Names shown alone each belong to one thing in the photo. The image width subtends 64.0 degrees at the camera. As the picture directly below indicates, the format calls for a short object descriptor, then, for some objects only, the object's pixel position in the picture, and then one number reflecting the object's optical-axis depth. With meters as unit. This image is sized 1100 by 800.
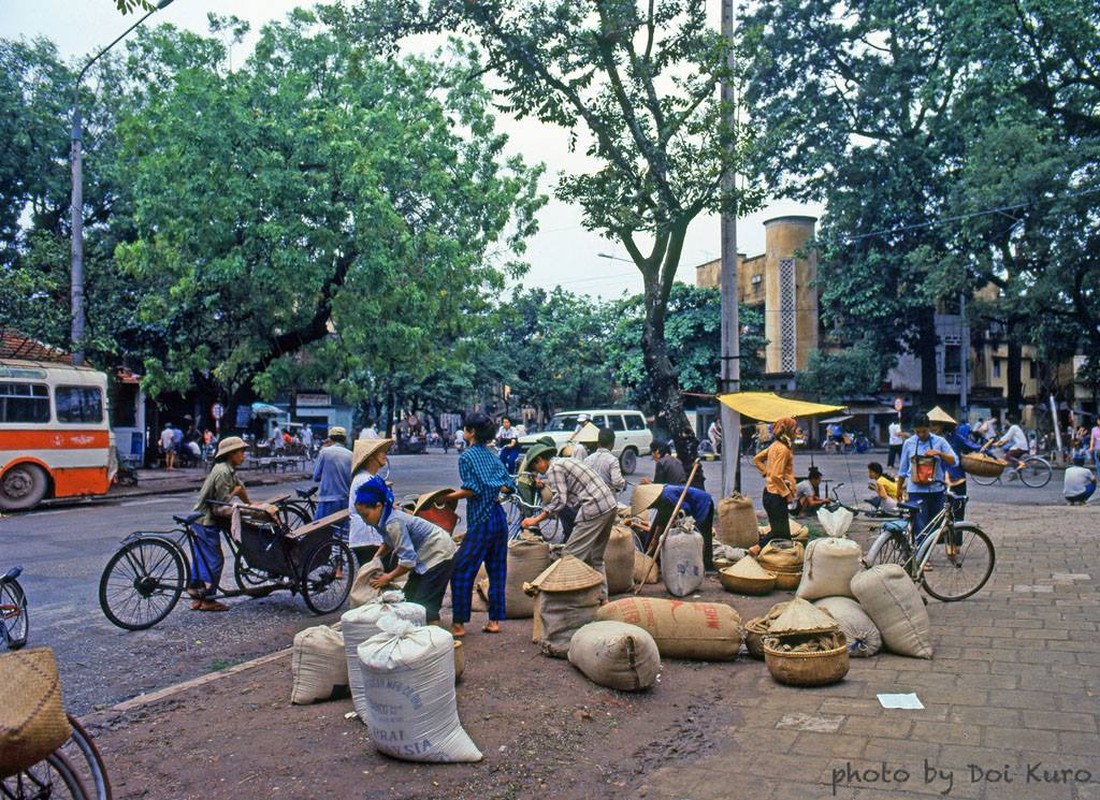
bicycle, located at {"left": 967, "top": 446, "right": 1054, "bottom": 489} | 19.98
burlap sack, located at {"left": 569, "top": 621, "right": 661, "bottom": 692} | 5.11
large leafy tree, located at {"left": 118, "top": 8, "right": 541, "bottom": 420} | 19.02
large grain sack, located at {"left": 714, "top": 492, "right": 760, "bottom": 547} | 10.17
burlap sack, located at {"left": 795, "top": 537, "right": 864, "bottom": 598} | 6.39
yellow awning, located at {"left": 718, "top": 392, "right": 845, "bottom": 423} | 10.36
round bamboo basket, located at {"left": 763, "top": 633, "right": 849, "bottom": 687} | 5.19
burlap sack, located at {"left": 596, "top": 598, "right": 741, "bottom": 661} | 5.84
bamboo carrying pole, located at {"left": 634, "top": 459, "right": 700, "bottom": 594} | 8.05
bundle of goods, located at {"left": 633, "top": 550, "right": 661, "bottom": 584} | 8.15
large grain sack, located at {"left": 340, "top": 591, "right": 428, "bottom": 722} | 4.54
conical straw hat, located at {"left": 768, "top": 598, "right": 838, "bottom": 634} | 5.37
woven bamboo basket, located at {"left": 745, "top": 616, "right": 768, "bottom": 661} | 5.90
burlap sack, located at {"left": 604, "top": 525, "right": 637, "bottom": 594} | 7.82
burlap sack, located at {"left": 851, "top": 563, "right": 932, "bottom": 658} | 5.84
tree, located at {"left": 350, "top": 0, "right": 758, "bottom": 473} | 11.05
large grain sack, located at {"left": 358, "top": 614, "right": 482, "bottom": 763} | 3.98
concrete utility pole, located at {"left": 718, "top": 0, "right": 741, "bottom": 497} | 11.56
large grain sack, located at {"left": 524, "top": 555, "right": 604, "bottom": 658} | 5.80
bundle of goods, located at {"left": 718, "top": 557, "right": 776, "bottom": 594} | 7.86
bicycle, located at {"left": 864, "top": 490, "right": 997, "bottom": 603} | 7.55
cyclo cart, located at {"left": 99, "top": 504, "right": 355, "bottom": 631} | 7.02
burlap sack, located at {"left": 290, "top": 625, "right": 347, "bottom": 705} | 4.98
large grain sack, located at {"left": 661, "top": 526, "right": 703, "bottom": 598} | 7.77
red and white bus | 15.68
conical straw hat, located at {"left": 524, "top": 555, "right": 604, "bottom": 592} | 5.81
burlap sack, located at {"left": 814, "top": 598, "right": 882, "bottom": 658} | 5.90
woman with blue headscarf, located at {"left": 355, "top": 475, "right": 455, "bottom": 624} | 5.36
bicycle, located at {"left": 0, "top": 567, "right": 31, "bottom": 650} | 5.70
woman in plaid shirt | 6.20
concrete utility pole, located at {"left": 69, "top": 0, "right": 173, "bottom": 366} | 17.89
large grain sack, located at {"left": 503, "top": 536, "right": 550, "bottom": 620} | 7.07
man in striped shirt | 6.87
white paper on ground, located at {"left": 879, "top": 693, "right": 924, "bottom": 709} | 4.82
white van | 25.95
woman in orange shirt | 9.20
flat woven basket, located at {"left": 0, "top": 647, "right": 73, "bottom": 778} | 2.45
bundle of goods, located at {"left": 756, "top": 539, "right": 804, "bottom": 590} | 8.15
